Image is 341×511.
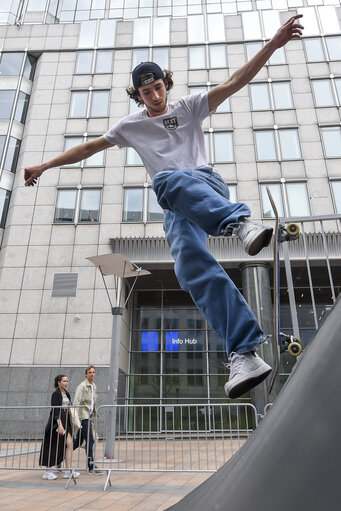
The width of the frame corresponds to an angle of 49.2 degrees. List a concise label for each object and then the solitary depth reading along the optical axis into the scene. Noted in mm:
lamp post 7531
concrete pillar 13781
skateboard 2127
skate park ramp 664
